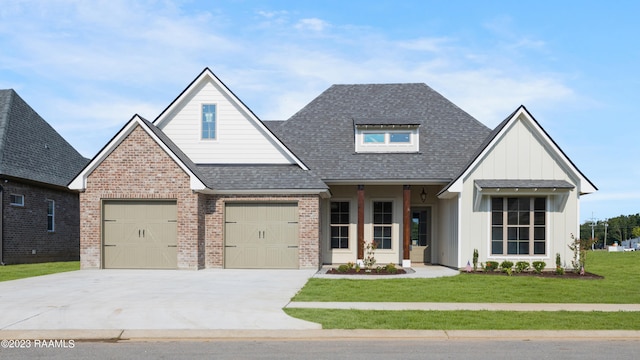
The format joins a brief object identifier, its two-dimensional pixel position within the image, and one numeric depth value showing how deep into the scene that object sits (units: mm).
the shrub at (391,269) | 19984
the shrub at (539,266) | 20156
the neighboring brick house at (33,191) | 25469
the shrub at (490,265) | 20625
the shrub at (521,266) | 20344
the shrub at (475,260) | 20750
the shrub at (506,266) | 20280
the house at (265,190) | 20984
